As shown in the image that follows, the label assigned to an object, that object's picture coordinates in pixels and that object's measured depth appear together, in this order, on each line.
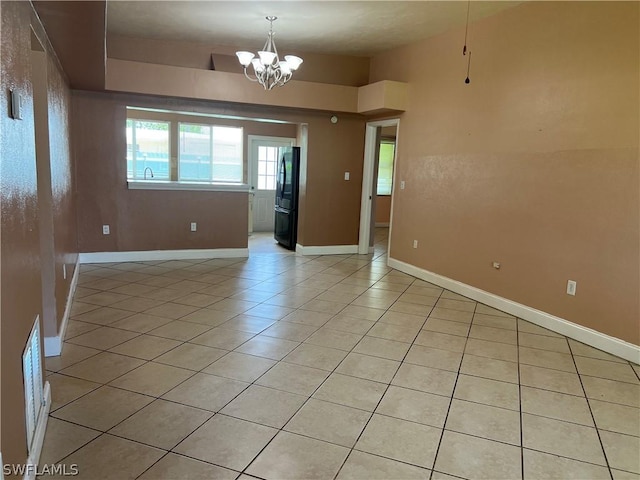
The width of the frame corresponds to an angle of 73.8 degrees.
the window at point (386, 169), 10.08
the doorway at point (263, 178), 8.37
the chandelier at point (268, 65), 4.26
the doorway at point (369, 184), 6.54
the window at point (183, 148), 7.57
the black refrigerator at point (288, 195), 6.76
